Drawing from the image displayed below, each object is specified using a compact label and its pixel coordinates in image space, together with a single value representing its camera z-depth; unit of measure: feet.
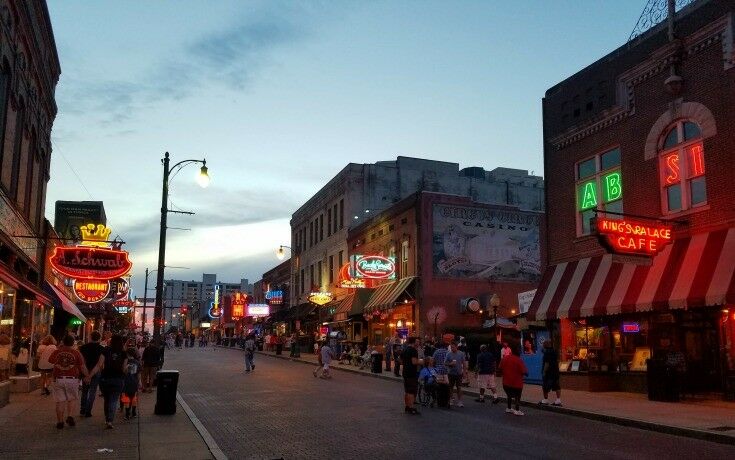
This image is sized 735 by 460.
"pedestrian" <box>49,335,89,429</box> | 42.01
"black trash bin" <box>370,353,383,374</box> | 101.17
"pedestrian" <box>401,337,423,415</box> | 52.65
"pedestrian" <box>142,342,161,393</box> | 66.90
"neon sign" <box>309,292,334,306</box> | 150.10
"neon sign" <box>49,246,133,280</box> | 71.26
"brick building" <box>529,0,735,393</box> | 57.41
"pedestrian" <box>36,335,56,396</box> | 60.08
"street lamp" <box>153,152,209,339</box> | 69.06
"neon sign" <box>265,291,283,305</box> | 219.41
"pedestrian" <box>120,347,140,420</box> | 47.52
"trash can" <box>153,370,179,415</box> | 49.57
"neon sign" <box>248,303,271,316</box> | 240.49
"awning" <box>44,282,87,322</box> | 85.15
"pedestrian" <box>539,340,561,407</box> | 57.98
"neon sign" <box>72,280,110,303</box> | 85.51
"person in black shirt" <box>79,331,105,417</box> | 47.06
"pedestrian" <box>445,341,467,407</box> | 59.31
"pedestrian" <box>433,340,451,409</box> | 57.82
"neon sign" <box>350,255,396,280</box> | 128.26
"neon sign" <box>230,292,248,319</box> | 304.50
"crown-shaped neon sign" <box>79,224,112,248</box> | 105.40
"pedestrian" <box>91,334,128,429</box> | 43.73
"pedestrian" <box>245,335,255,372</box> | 102.68
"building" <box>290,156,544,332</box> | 162.40
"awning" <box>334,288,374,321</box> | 137.59
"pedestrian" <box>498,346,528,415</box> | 53.83
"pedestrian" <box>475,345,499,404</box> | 62.75
